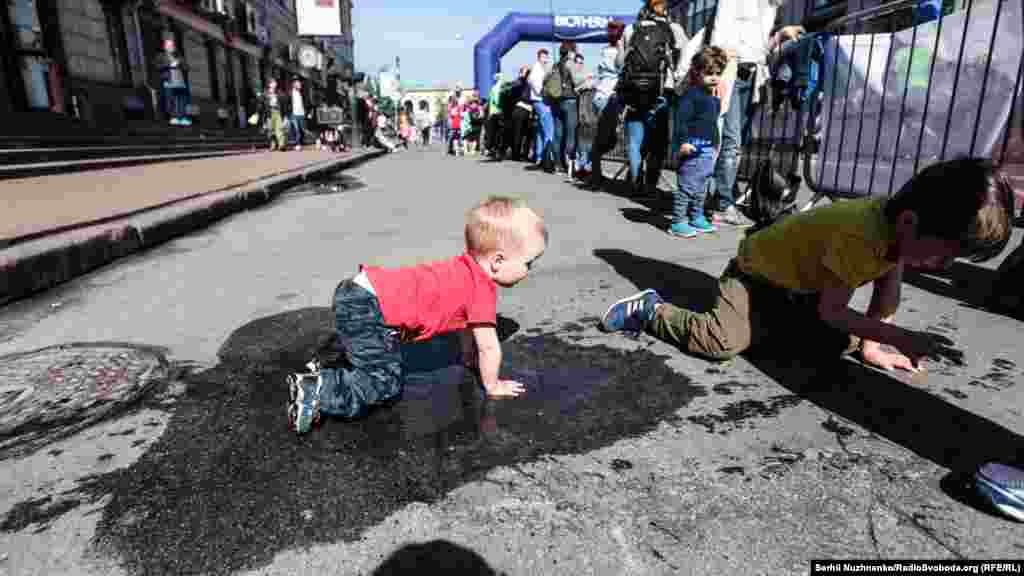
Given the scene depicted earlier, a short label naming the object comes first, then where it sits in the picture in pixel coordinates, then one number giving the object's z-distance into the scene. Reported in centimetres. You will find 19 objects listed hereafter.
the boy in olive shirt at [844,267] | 176
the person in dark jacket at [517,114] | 1331
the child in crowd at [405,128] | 3156
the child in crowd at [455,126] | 2044
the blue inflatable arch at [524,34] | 2447
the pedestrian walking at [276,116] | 1755
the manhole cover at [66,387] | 191
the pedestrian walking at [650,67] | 613
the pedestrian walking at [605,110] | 794
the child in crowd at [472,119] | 2192
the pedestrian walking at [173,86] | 1659
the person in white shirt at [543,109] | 1152
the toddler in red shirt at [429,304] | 205
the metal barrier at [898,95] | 433
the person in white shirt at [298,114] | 1838
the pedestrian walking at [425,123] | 3406
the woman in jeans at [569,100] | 939
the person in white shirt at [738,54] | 525
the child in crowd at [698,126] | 468
